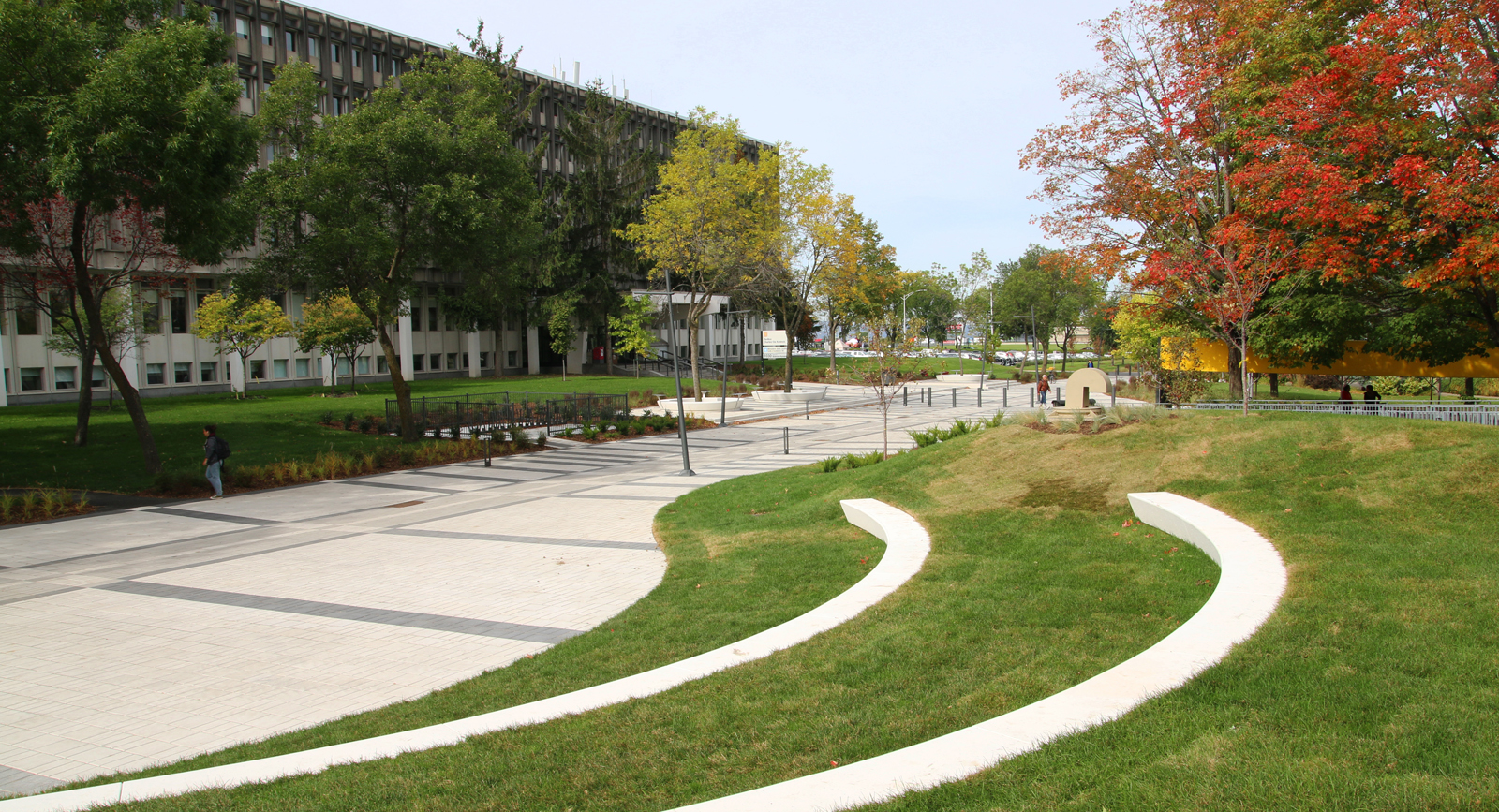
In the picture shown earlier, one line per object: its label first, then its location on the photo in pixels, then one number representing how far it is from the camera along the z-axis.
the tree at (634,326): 54.50
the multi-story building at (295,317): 41.00
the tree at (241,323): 39.00
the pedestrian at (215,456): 19.34
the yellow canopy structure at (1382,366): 22.22
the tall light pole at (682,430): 21.88
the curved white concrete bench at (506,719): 5.01
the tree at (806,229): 42.94
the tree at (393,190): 22.78
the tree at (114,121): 16.34
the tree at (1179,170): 20.23
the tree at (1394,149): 14.56
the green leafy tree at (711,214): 39.62
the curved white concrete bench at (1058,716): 4.04
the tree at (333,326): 42.72
